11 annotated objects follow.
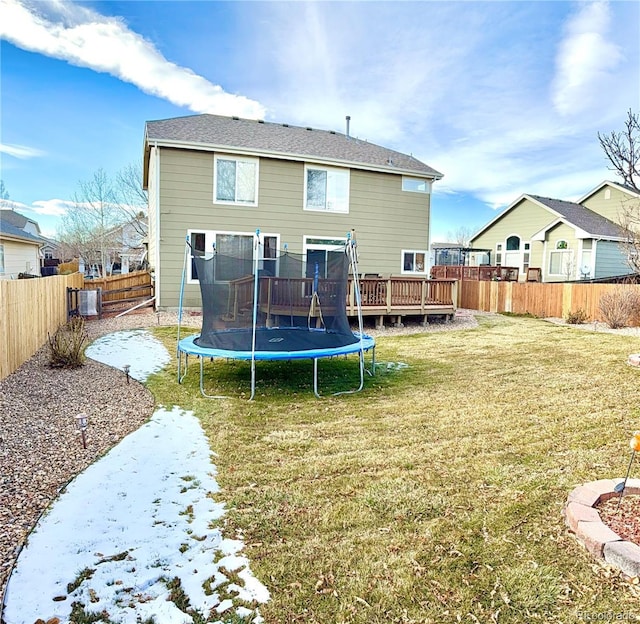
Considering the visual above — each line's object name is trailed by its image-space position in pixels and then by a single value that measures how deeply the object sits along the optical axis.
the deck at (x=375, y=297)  8.20
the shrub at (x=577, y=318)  12.68
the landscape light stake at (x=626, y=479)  2.47
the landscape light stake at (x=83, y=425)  4.00
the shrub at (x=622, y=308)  11.50
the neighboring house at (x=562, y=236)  19.70
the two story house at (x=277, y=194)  12.70
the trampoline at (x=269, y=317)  5.93
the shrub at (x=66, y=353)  6.64
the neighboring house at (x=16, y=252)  17.78
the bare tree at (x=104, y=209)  26.05
